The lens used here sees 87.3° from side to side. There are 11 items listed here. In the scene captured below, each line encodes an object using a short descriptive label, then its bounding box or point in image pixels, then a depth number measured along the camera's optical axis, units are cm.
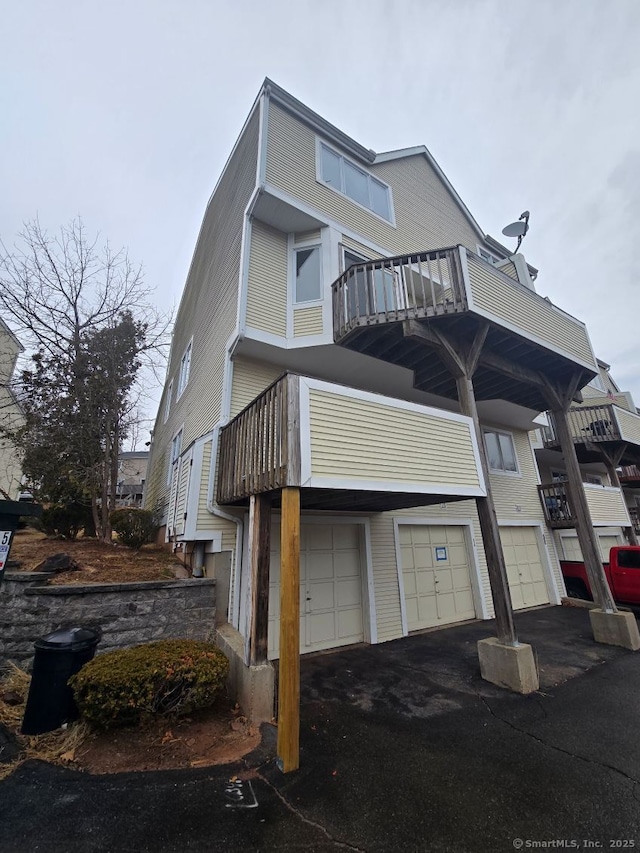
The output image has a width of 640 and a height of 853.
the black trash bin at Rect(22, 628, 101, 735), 357
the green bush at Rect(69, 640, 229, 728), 351
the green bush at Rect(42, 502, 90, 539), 796
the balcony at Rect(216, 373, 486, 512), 407
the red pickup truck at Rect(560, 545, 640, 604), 895
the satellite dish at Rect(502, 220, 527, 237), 1159
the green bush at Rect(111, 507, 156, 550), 813
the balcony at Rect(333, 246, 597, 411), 628
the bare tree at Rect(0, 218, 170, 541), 862
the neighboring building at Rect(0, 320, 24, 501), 1327
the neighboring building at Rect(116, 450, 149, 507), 1758
